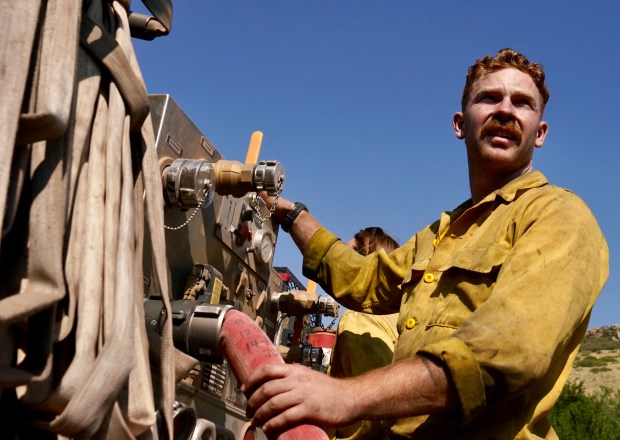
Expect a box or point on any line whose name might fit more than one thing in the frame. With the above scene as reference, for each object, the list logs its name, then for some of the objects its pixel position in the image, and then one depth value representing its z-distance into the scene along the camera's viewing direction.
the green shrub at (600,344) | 50.41
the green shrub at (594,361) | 41.00
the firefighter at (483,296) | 1.49
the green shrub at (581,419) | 12.91
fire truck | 1.08
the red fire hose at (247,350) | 1.38
